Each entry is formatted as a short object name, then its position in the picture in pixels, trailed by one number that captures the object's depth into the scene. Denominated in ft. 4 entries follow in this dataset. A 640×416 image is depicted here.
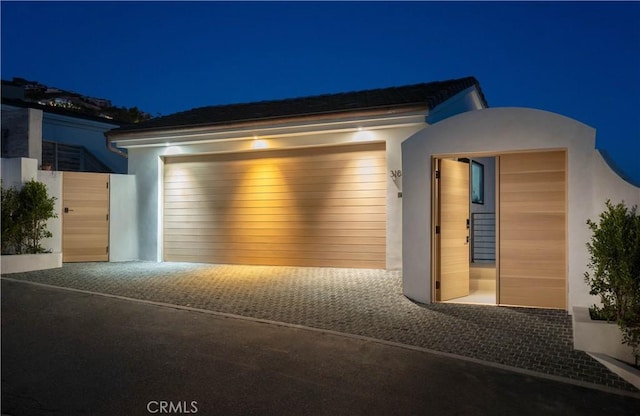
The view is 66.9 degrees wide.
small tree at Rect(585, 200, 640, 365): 17.04
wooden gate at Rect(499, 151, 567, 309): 23.40
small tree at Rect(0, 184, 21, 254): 35.06
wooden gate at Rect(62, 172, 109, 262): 40.01
